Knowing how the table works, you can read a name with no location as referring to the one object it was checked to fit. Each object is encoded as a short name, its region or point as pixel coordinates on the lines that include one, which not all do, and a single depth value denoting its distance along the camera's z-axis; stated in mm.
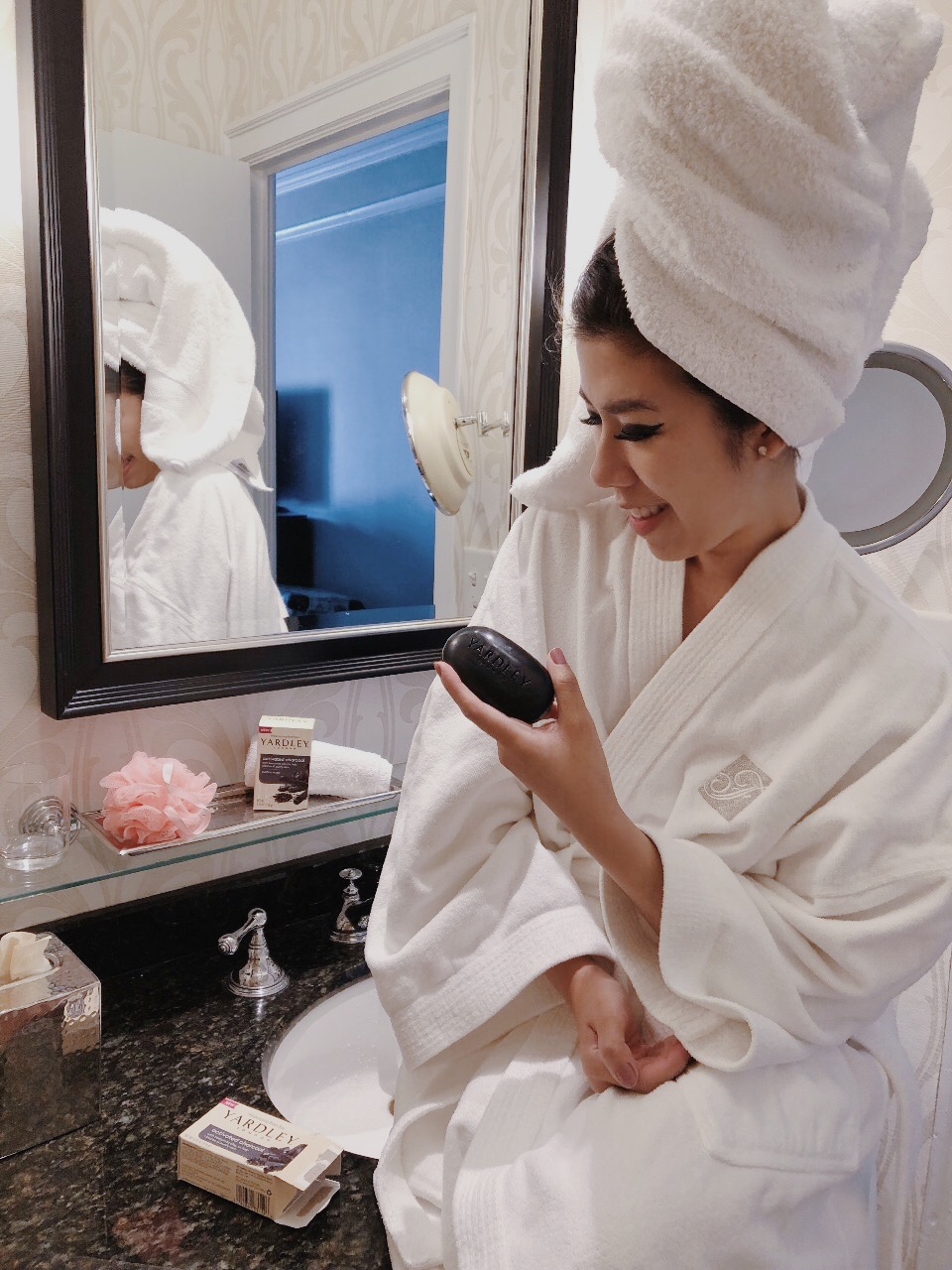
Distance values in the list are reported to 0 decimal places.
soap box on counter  884
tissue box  957
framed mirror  1039
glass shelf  1036
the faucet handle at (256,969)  1232
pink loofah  1106
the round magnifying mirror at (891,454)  1211
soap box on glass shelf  1229
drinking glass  1068
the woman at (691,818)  756
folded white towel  1276
